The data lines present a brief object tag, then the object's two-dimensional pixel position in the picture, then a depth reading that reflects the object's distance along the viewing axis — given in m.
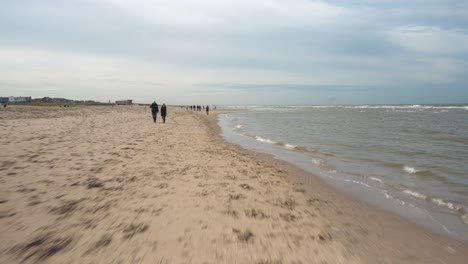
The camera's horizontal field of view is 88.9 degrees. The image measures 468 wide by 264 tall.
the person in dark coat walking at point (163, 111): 26.10
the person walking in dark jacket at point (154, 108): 25.08
